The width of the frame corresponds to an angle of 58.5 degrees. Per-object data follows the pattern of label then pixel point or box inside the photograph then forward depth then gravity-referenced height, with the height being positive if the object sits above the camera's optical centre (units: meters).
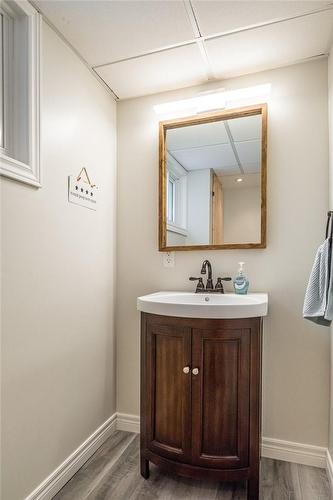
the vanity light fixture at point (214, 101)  1.78 +0.90
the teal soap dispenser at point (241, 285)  1.71 -0.22
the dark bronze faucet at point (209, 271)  1.82 -0.16
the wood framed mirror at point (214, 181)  1.81 +0.42
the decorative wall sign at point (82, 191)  1.62 +0.32
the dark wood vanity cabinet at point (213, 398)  1.39 -0.72
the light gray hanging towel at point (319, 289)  1.33 -0.20
